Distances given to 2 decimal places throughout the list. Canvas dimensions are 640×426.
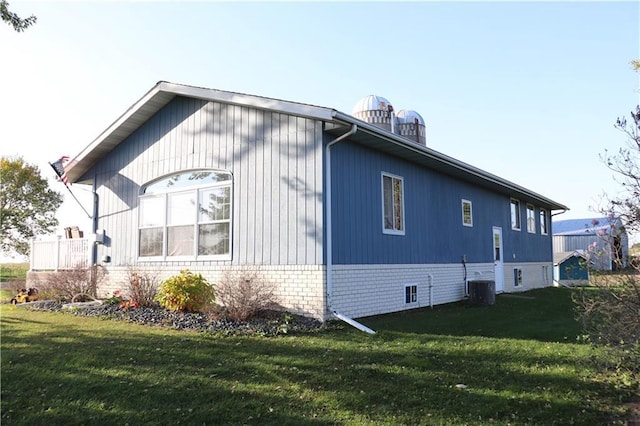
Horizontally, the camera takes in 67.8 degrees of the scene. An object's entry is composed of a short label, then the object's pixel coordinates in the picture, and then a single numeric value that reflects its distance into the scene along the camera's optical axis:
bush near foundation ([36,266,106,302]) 11.89
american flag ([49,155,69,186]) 13.51
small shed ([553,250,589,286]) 23.23
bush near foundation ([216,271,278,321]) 8.33
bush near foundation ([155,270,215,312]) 9.15
